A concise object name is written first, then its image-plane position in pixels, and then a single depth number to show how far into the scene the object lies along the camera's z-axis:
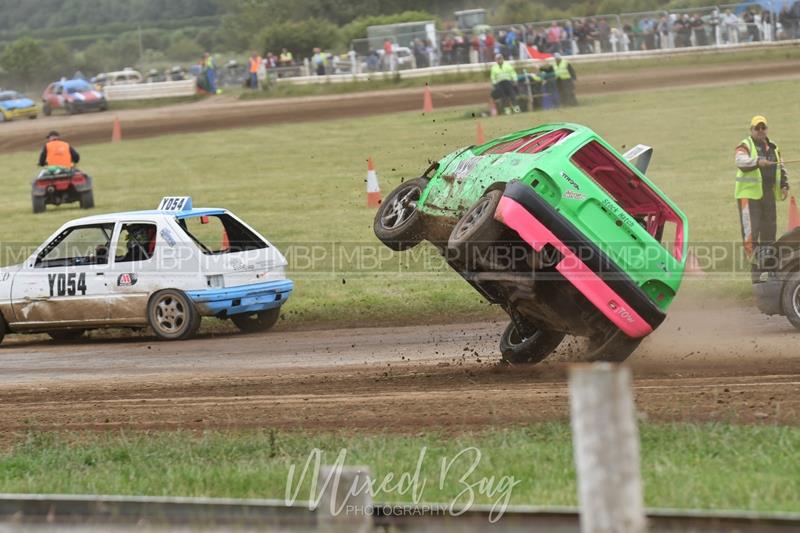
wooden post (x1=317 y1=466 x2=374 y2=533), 3.97
